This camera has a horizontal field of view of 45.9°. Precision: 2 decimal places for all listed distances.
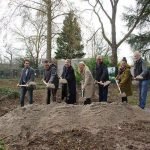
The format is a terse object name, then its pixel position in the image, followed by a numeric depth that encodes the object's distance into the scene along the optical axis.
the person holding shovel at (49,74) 5.56
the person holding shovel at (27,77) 5.66
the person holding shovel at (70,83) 5.34
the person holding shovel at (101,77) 5.09
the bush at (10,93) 7.67
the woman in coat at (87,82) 4.94
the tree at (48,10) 8.18
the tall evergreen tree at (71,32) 8.80
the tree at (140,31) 12.81
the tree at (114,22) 12.94
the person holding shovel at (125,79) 5.00
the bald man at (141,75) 4.86
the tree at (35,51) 18.63
